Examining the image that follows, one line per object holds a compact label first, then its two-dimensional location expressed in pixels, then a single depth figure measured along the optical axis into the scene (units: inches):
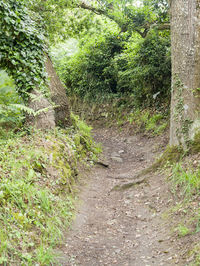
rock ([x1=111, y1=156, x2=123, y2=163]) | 334.0
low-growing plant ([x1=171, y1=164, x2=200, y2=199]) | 169.7
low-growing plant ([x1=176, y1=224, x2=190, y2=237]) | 138.2
